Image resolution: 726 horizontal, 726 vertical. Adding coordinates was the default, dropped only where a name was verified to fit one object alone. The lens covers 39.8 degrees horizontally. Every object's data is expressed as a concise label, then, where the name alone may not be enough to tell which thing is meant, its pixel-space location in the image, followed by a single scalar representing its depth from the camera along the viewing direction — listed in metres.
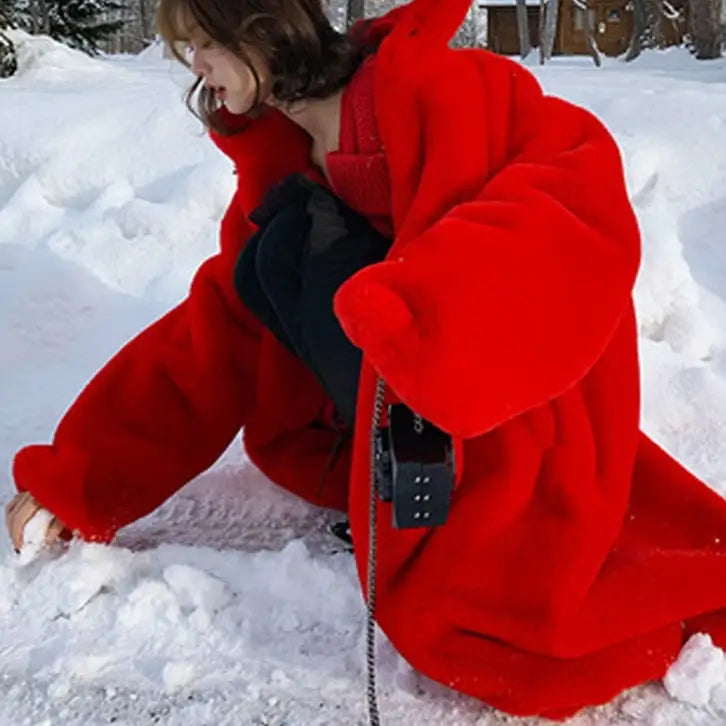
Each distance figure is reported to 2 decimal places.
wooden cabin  24.75
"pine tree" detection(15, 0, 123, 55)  10.71
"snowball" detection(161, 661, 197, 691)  1.38
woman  1.04
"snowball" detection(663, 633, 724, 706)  1.30
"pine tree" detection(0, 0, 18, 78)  6.26
